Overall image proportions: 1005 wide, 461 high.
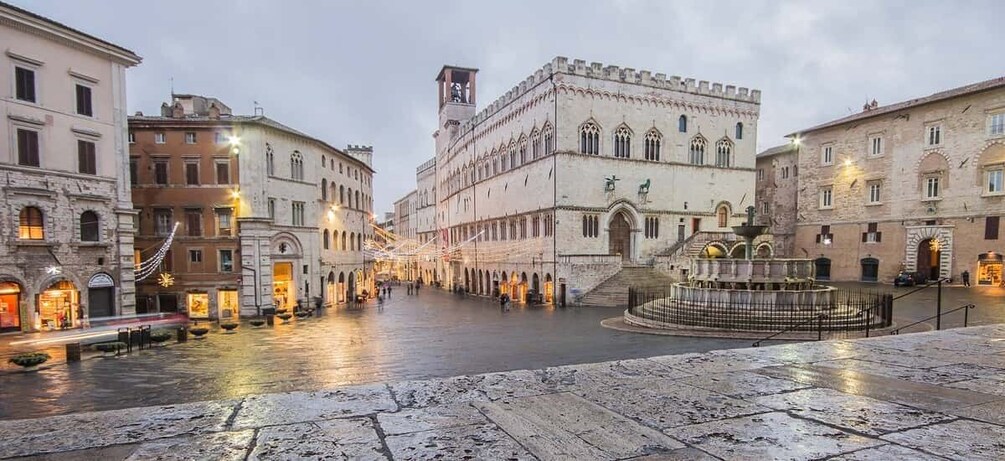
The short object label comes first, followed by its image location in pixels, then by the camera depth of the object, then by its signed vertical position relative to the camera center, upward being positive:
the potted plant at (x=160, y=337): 20.59 -5.46
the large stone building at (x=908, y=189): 33.34 +1.53
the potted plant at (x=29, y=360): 15.38 -4.81
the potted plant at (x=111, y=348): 18.39 -5.26
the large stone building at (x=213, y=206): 31.11 +0.36
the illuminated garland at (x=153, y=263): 29.46 -3.25
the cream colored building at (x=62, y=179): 22.88 +1.72
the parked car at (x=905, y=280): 35.47 -5.36
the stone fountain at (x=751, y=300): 18.72 -3.84
